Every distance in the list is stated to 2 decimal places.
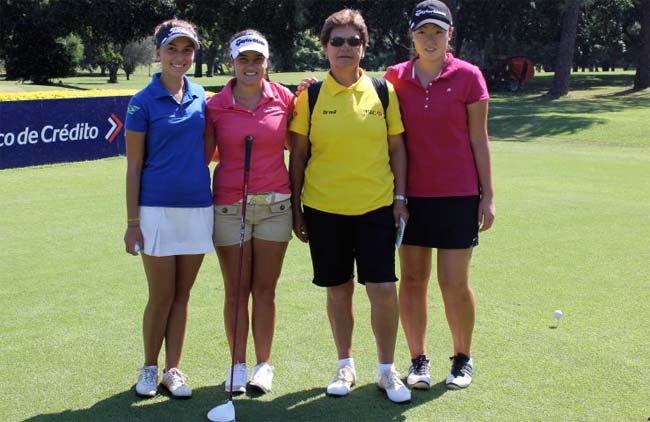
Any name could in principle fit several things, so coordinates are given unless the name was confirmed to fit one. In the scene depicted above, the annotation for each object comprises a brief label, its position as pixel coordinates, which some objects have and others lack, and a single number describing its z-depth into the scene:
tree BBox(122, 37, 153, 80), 68.12
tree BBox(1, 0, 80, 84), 40.59
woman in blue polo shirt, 4.39
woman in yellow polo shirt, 4.45
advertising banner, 15.37
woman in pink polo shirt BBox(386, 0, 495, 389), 4.59
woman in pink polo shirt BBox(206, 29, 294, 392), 4.50
